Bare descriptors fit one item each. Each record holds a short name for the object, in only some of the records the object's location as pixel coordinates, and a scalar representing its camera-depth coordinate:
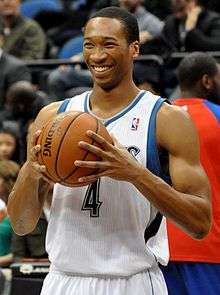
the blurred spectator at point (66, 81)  18.52
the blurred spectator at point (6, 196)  13.04
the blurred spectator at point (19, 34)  20.31
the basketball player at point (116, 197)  7.52
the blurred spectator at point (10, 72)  18.66
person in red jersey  10.19
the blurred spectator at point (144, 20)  19.17
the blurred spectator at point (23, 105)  16.87
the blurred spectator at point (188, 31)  18.37
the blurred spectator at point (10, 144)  16.20
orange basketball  6.90
